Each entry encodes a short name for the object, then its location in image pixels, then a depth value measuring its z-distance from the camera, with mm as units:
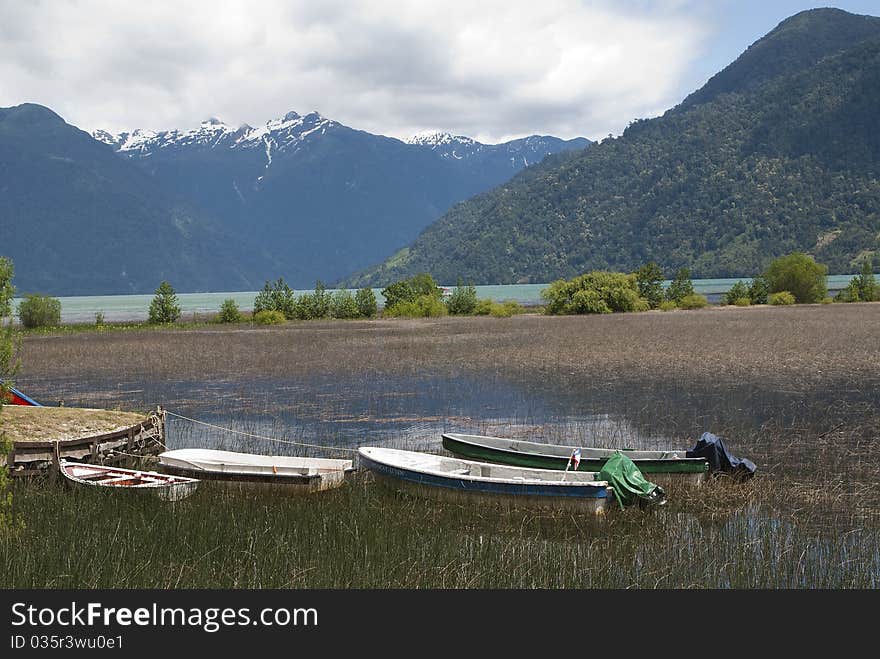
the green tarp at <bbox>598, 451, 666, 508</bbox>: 13555
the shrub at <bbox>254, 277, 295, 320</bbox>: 84812
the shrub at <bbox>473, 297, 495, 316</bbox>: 87250
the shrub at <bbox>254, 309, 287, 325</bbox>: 77750
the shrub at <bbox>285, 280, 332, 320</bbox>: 84938
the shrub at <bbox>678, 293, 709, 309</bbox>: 87250
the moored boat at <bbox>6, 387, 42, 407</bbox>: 22692
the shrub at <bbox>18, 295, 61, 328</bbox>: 75375
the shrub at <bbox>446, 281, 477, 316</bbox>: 90000
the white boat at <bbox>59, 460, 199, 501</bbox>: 13727
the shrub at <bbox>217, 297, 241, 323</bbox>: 81125
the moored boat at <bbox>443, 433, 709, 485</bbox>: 15148
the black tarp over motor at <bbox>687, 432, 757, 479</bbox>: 15367
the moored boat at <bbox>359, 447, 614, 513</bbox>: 13461
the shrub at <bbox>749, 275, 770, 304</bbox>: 91875
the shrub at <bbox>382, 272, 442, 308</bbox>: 91775
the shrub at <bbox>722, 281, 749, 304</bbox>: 91562
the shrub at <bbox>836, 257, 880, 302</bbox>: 92500
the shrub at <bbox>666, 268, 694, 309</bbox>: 91250
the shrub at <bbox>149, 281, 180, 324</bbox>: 77375
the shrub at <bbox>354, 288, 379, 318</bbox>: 86881
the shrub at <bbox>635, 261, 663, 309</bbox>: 88562
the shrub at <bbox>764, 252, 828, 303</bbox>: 93375
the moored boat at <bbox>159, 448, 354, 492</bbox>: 15094
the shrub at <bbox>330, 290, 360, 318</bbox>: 85688
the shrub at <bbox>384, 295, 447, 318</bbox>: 88000
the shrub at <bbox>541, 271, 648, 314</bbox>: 81500
